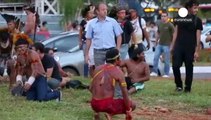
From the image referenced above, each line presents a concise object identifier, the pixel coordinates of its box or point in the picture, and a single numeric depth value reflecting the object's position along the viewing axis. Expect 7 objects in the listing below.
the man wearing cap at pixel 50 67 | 13.11
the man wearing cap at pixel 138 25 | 16.83
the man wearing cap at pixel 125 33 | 15.98
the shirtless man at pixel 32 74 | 11.96
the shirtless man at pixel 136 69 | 14.09
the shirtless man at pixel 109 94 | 10.02
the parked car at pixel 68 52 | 18.31
